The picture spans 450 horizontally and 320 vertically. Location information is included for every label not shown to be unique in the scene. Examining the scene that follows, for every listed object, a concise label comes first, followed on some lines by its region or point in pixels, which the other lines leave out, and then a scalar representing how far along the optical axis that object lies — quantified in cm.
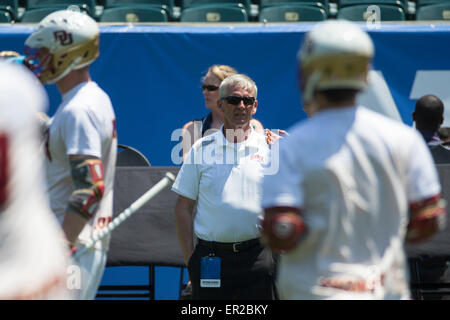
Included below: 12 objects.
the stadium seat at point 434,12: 1737
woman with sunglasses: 1086
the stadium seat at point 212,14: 1744
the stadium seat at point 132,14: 1769
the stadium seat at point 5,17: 1759
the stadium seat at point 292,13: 1725
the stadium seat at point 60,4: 1770
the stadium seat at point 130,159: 1154
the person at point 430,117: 1097
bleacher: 1739
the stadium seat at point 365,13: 1733
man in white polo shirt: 864
